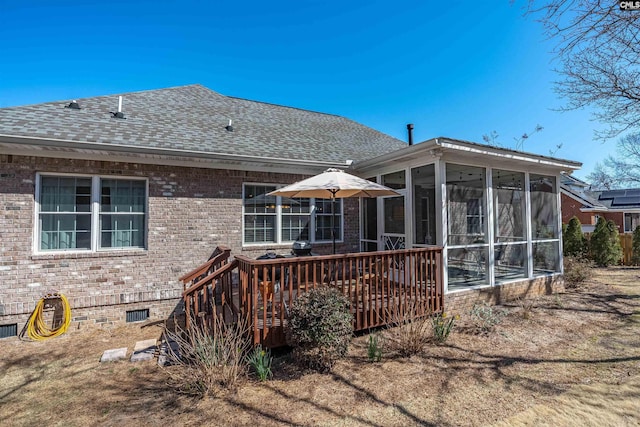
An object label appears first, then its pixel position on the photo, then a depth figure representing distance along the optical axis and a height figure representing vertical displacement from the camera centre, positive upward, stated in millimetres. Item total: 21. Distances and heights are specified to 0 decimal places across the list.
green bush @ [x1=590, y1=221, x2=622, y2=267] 12289 -852
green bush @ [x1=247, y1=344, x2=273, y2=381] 3637 -1713
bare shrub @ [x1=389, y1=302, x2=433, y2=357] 4277 -1611
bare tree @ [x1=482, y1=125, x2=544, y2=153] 17428 +5478
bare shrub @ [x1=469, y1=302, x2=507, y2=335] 5152 -1671
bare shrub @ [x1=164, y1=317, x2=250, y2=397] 3352 -1637
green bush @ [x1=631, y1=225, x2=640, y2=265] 12094 -968
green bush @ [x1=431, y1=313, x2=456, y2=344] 4699 -1665
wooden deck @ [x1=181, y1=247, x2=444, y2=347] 4113 -943
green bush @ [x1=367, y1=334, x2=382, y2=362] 4129 -1749
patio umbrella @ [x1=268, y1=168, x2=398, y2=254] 5258 +701
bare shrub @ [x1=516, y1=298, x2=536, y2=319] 5799 -1746
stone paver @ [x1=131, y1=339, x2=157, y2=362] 4438 -1919
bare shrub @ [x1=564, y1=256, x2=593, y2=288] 8312 -1348
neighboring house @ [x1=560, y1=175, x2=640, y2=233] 22766 +1432
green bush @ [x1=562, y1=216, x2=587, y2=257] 12781 -629
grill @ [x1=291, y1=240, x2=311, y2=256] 7016 -535
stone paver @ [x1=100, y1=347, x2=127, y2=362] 4436 -1934
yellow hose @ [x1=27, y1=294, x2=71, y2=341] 5266 -1691
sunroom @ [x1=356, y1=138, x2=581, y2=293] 6047 +364
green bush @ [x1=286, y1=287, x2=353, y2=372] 3727 -1314
